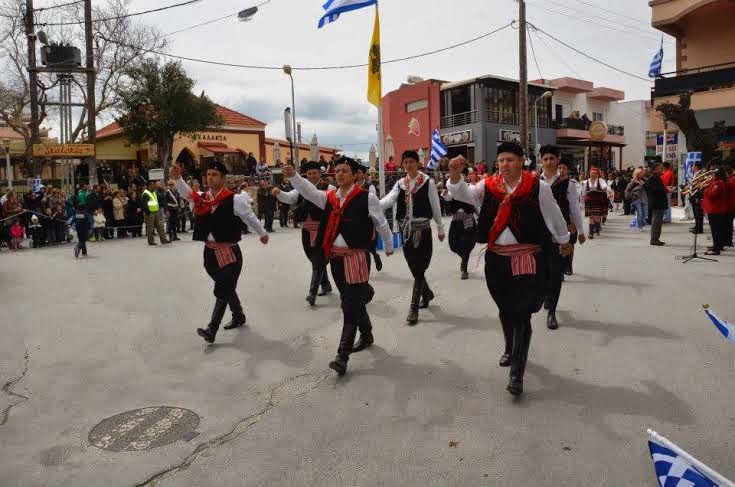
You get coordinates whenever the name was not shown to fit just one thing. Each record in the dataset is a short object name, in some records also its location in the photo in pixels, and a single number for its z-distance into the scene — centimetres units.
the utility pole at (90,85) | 2103
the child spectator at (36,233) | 1577
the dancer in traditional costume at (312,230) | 760
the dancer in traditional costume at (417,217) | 706
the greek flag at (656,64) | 2188
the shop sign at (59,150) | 1942
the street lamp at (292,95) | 2473
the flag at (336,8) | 1057
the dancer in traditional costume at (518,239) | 451
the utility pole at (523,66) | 2131
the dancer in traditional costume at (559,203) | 636
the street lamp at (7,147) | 2647
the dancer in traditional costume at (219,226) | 619
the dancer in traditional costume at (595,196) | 1250
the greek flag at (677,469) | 191
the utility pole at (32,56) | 2022
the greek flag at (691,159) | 1624
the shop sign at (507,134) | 3662
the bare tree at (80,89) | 2766
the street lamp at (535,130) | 3584
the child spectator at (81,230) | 1334
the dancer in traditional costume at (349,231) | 527
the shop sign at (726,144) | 1983
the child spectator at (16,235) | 1538
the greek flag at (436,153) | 2027
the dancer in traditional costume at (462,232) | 873
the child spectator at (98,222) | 1714
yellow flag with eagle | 1148
